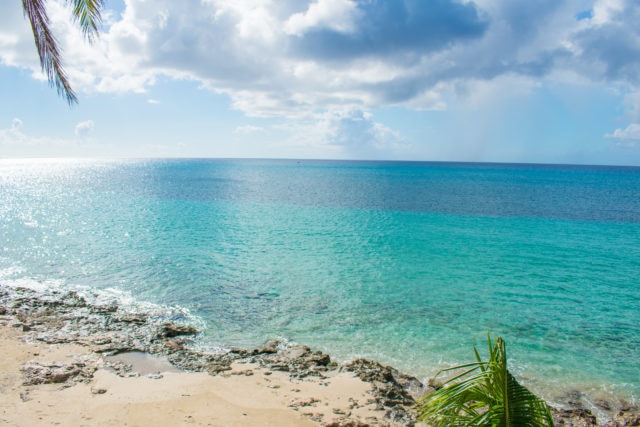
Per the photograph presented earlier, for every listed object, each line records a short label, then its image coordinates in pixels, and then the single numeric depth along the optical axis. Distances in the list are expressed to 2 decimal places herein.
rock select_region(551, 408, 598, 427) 9.38
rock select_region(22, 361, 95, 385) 9.99
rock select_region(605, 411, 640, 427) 9.31
